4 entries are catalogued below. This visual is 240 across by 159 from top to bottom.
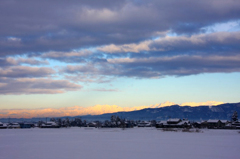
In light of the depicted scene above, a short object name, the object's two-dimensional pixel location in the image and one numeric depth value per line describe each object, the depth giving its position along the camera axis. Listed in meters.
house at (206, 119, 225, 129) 148.12
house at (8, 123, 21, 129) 179.52
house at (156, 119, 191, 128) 141.75
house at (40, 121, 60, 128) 179.32
